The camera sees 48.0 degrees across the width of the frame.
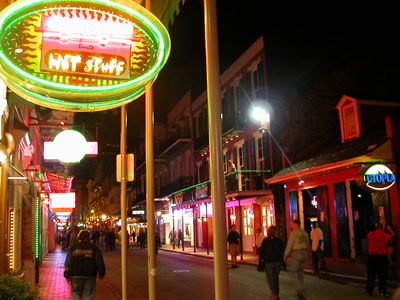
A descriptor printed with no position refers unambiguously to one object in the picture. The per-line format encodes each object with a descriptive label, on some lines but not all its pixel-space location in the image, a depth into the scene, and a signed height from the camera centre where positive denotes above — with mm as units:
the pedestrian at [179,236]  36809 -1723
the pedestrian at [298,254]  9648 -941
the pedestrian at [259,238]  17288 -1020
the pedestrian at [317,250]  15117 -1379
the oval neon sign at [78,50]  3576 +1402
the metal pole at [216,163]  3850 +438
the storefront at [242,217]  25391 -310
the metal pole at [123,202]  8711 +328
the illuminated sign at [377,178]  13828 +872
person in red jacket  10508 -1266
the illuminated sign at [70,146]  13109 +2130
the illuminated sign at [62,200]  29670 +1271
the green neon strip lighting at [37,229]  14507 -311
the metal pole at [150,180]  6828 +568
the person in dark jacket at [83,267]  7340 -789
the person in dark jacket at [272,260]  9508 -1033
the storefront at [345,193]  15055 +629
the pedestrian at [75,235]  13011 -476
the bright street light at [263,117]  23391 +4918
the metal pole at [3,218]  7727 +68
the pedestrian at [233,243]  17969 -1233
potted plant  5195 -791
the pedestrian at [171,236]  41075 -1902
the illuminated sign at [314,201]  20453 +372
